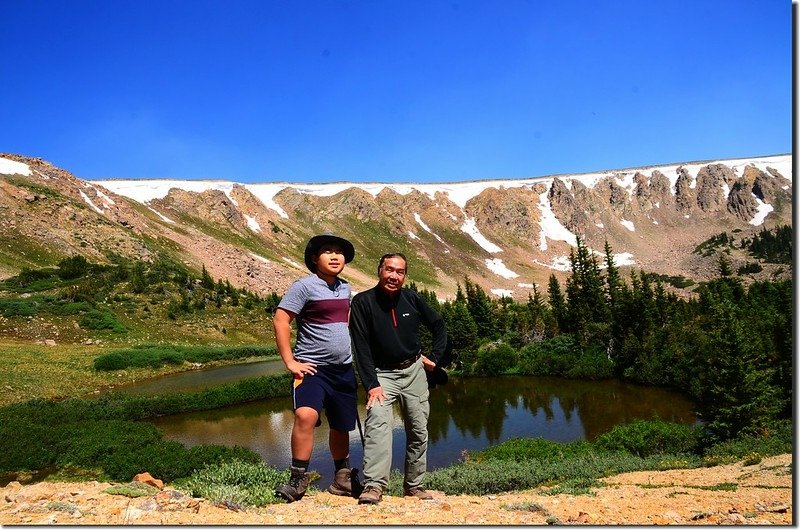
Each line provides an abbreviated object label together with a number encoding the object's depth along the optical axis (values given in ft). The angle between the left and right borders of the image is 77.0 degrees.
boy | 18.12
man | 18.51
